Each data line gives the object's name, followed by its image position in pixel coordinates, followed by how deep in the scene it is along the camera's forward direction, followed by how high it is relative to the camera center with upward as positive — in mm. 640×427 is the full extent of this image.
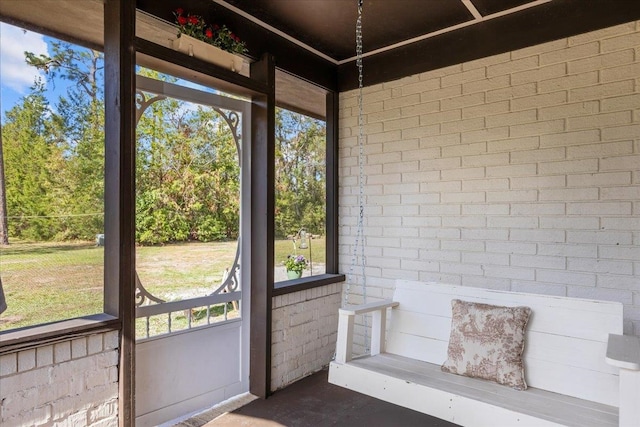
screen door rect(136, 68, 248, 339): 2385 +74
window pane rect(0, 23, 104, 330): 1816 +183
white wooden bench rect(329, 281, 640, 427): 1707 -814
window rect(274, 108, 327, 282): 3160 +169
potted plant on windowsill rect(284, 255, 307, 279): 3219 -417
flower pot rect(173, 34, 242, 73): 2346 +1012
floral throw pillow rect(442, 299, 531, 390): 2051 -695
